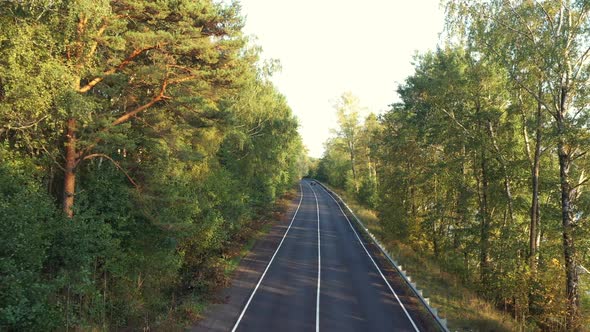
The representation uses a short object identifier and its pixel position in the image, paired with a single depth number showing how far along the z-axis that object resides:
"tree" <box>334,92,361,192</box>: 59.97
